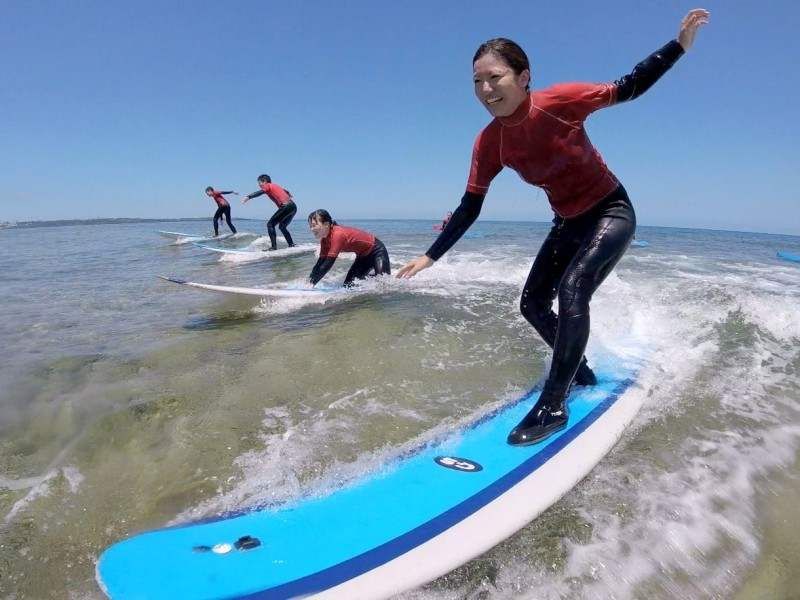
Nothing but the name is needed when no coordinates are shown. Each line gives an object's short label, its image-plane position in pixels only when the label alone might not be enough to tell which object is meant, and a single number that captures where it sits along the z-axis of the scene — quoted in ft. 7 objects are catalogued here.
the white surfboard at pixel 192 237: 65.57
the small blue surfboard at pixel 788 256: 51.68
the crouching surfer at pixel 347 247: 22.24
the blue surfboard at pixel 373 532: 4.65
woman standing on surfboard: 7.45
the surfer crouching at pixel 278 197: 43.78
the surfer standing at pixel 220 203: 62.39
